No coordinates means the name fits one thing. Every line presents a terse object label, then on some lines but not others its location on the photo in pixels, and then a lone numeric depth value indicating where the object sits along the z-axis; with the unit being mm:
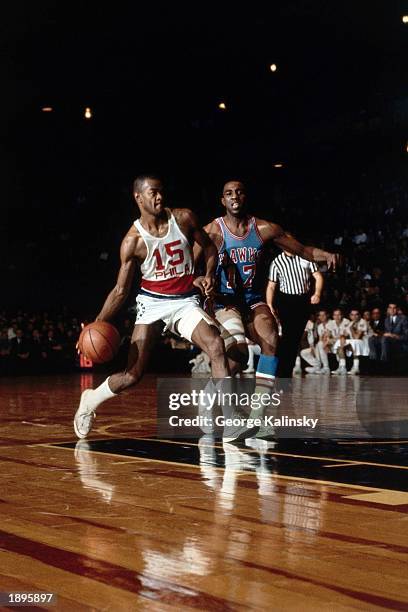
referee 9727
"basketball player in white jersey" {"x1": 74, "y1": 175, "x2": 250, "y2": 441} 6926
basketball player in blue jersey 7527
